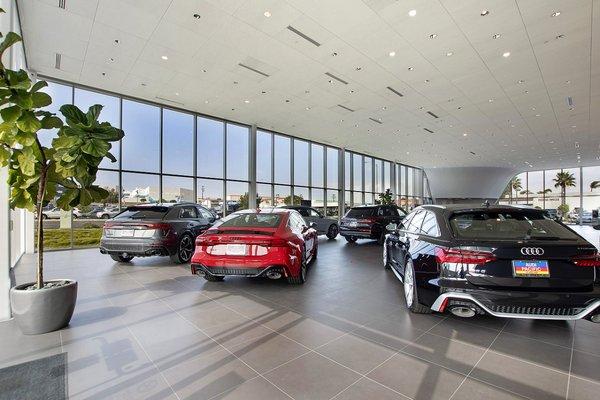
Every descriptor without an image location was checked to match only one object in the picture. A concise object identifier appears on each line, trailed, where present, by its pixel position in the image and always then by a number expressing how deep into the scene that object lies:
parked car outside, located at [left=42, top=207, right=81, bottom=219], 9.27
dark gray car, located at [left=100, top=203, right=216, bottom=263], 5.79
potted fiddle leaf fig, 2.68
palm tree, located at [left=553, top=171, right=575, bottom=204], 32.97
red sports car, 4.07
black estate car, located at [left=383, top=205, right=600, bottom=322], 2.55
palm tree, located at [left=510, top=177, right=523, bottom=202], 39.10
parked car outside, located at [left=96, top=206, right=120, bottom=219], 9.89
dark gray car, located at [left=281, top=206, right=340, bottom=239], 10.53
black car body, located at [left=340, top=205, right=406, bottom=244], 9.41
